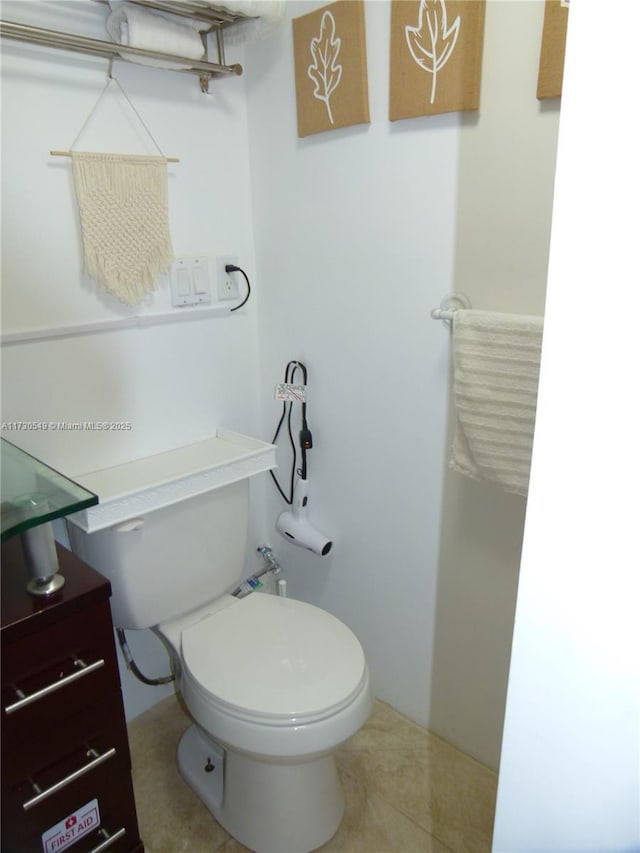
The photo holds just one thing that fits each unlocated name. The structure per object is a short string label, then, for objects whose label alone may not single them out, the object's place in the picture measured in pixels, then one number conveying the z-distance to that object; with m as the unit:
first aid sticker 1.14
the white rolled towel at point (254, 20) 1.29
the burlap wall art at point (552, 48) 1.08
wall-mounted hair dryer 1.80
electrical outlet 1.69
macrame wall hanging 1.36
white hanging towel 1.21
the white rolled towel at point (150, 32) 1.28
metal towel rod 1.16
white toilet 1.27
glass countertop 0.95
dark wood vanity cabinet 1.02
